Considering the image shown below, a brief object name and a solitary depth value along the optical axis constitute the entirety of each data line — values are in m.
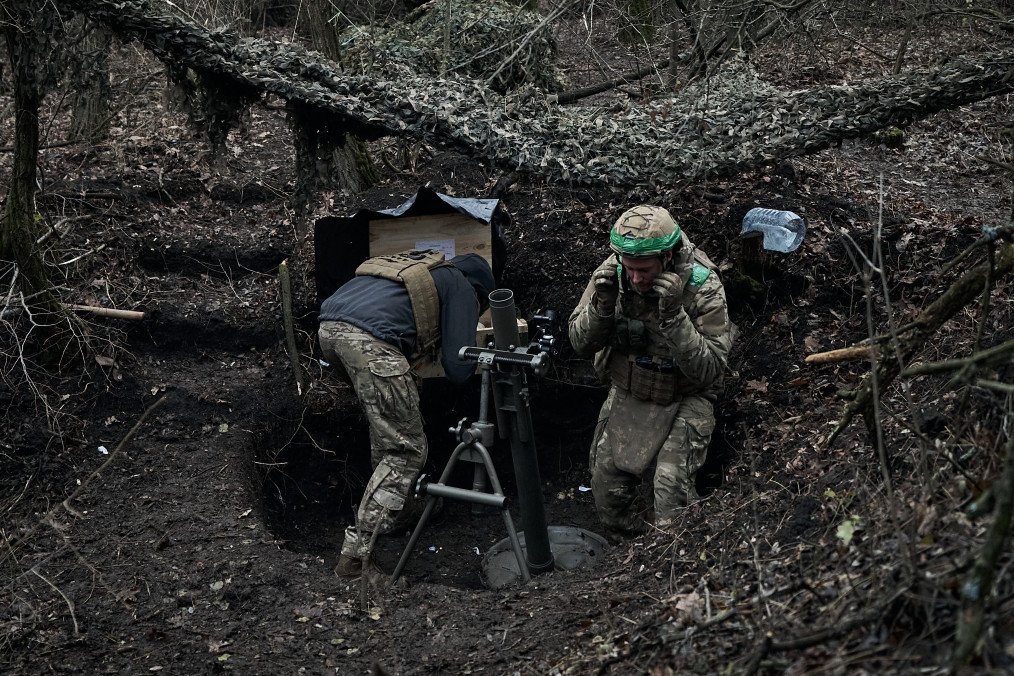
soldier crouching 4.96
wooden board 6.54
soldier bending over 5.50
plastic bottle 6.34
